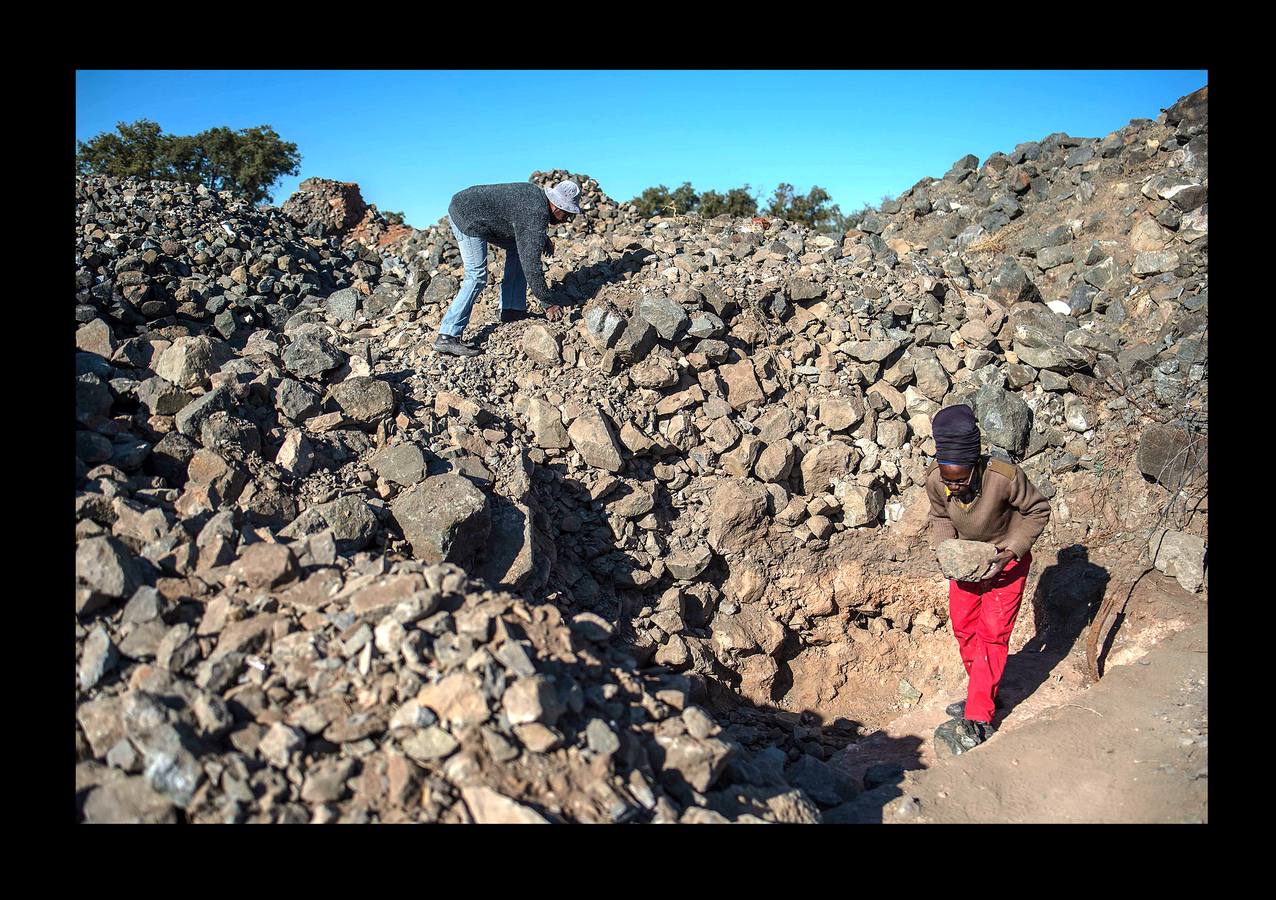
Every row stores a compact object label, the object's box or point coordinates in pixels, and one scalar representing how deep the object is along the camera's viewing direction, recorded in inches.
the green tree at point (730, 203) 548.4
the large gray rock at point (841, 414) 233.0
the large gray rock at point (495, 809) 91.0
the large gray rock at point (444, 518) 146.6
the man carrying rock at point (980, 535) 141.6
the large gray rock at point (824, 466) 221.9
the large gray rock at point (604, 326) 220.5
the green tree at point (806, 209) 535.8
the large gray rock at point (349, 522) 141.5
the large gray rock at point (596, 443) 199.8
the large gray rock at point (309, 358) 190.7
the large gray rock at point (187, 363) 169.3
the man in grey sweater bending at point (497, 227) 218.2
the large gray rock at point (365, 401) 176.9
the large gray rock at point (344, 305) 263.6
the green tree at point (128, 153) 535.5
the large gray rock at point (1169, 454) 209.6
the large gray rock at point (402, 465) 163.2
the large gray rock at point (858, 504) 219.6
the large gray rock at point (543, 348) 220.8
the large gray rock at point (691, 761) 111.8
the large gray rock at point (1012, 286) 274.7
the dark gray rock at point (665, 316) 230.5
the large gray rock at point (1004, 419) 233.6
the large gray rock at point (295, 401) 171.5
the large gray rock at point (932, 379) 243.0
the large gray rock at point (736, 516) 203.8
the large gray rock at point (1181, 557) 188.7
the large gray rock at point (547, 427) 199.5
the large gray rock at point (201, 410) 151.9
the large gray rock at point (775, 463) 215.8
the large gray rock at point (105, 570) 111.6
